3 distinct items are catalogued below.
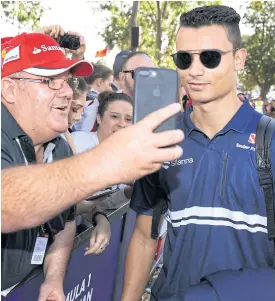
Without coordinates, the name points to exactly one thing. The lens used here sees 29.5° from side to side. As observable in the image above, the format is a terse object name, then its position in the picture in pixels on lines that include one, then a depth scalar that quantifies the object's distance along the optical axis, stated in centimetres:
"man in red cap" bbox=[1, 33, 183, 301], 150
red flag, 1197
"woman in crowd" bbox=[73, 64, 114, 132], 676
